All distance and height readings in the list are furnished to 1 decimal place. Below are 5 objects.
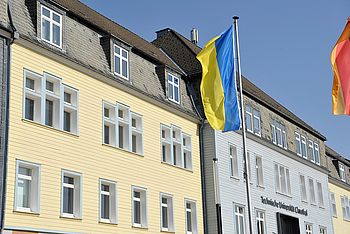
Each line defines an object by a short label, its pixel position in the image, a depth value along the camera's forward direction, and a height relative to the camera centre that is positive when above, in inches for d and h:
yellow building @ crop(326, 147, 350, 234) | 2098.9 +383.9
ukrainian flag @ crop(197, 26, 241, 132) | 906.7 +312.0
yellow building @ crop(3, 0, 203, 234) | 869.2 +284.1
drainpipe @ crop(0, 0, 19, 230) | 799.6 +267.6
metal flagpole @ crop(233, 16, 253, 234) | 864.3 +265.3
